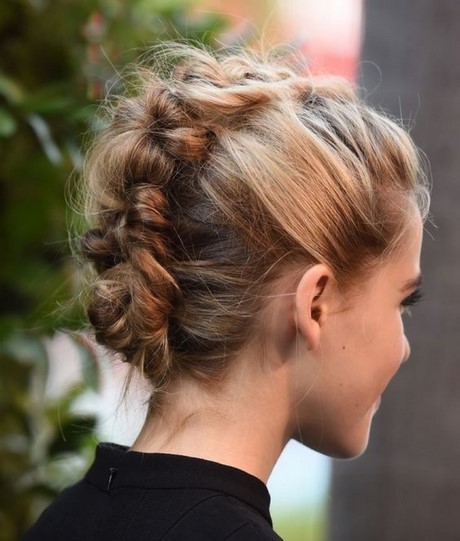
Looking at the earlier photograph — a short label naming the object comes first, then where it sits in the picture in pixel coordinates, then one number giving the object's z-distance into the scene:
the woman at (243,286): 1.41
